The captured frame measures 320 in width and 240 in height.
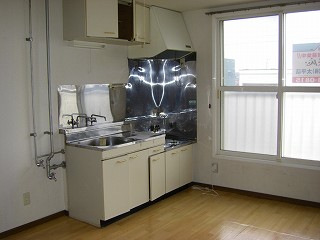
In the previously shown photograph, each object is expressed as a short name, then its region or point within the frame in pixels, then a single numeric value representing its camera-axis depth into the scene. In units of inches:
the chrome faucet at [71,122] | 156.8
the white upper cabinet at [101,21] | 143.9
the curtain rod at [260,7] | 160.4
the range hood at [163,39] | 174.9
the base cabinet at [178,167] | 179.5
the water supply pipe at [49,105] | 145.3
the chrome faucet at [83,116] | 160.2
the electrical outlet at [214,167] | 193.9
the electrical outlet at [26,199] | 142.1
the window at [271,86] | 165.5
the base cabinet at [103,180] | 142.6
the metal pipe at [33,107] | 139.9
